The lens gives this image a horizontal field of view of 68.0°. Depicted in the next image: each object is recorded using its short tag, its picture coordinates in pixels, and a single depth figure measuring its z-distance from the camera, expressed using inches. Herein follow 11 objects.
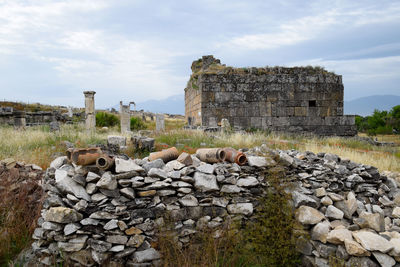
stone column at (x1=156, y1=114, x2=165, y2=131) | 612.1
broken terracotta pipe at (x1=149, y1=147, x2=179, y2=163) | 193.6
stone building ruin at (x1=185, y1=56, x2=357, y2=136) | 548.7
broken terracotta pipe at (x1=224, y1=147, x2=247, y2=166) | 187.5
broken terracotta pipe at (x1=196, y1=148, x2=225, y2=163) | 188.9
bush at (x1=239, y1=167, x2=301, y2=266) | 162.6
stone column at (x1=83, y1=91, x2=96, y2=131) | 578.9
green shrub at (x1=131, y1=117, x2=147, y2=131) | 765.3
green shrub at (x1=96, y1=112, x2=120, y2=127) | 802.5
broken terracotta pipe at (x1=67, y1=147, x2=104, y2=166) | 157.8
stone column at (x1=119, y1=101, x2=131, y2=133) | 584.7
